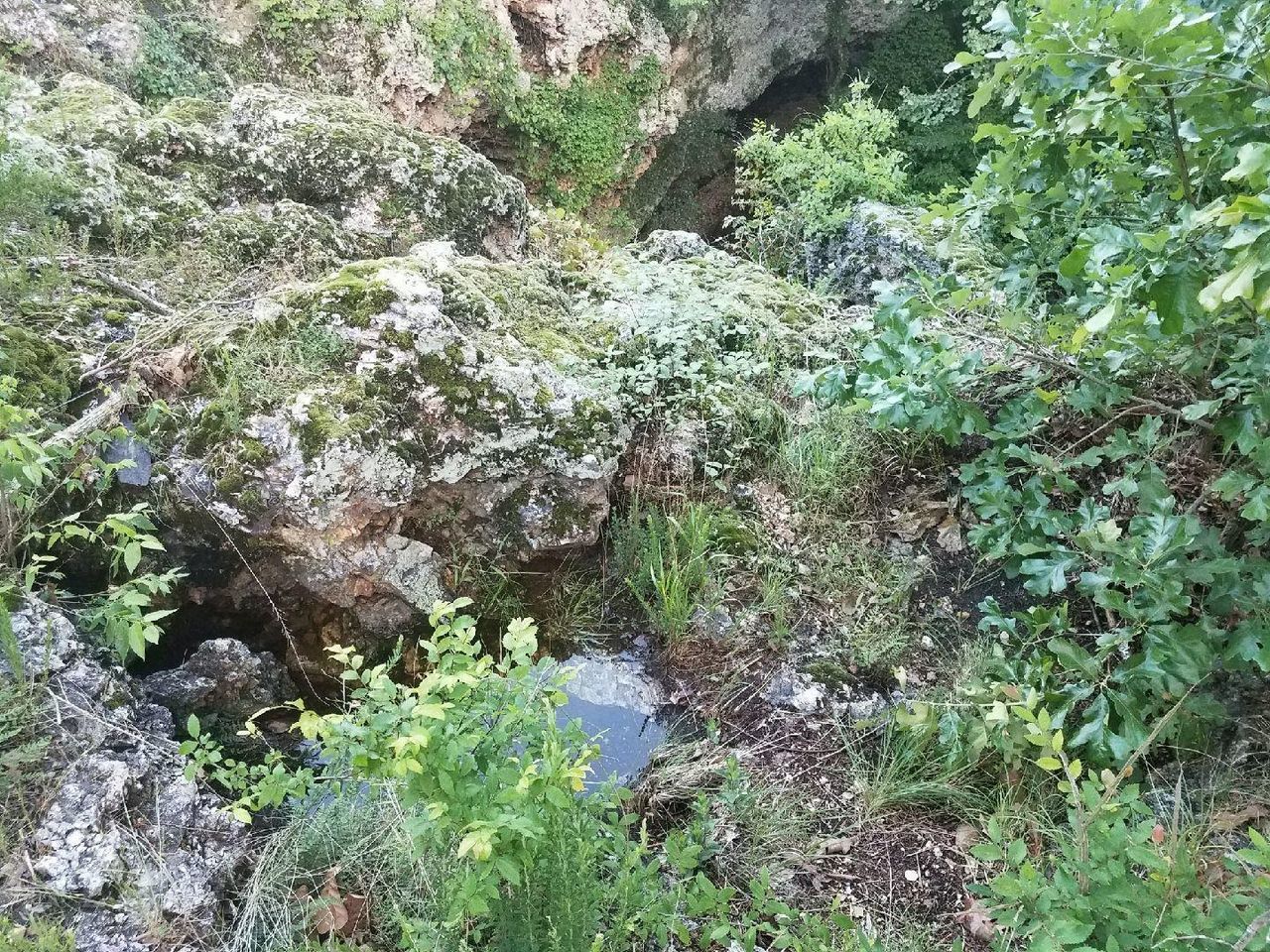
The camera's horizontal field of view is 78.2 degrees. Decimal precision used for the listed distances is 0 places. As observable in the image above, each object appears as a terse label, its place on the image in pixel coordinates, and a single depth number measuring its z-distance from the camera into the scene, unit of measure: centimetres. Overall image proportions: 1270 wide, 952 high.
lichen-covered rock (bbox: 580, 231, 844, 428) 354
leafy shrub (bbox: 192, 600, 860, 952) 149
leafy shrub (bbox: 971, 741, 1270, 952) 149
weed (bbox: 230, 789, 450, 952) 190
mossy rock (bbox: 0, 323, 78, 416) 262
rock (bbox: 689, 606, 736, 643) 312
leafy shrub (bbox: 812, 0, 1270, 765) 169
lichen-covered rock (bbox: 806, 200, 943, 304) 464
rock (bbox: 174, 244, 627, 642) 272
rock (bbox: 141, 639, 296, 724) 247
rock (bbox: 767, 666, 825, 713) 288
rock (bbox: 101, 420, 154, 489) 267
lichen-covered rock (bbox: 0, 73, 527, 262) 354
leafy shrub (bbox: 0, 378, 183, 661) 208
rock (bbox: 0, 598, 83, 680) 204
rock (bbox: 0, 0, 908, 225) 525
